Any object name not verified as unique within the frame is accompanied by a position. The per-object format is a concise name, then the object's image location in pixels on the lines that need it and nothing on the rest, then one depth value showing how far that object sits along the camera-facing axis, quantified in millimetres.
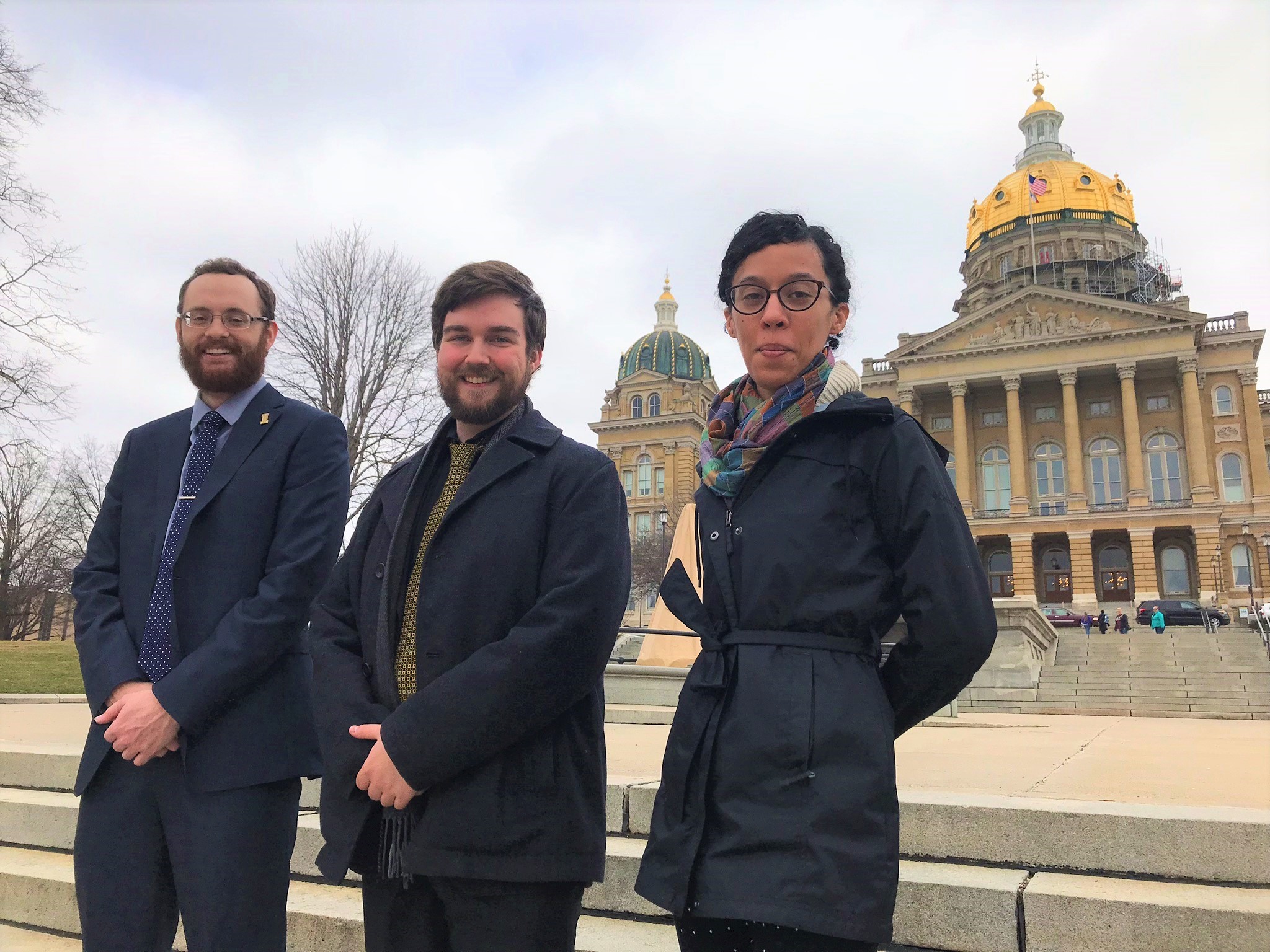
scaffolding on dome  66625
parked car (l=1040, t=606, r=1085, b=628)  44219
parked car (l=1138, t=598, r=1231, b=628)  40531
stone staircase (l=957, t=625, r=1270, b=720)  20531
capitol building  51594
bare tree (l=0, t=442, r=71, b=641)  46031
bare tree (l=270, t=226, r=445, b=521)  23672
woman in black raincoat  1962
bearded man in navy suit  2736
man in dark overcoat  2283
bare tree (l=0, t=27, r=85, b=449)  15227
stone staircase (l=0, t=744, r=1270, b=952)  3223
